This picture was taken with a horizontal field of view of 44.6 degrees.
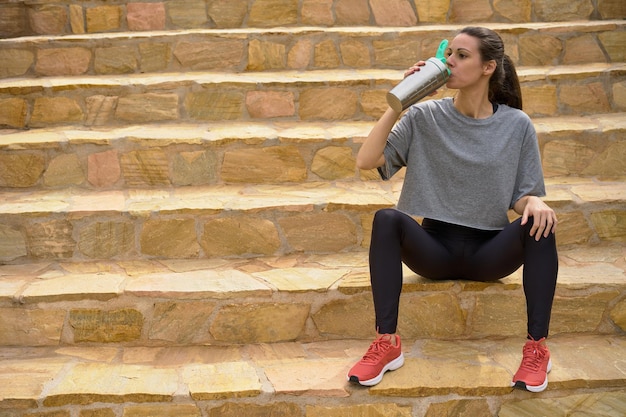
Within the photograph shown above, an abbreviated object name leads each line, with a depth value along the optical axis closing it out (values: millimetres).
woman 2480
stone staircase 2523
